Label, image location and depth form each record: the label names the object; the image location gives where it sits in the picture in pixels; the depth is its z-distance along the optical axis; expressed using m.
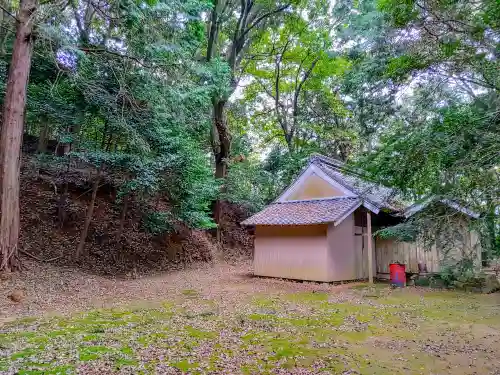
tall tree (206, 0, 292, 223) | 14.59
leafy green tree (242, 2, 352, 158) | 17.14
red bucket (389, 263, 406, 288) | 10.49
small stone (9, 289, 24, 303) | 6.68
